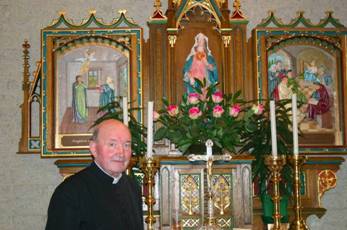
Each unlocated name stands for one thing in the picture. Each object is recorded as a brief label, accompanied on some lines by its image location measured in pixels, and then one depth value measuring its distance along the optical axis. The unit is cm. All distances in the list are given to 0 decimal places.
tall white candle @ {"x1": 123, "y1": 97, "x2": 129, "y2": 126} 335
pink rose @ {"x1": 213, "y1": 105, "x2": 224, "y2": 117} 339
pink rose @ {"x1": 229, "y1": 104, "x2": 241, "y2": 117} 345
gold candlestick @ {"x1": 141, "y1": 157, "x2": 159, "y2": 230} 317
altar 332
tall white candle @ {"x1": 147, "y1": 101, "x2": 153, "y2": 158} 313
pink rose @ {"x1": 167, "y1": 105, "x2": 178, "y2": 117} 356
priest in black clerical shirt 254
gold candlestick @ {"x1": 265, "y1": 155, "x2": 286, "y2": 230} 337
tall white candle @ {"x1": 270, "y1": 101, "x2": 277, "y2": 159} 338
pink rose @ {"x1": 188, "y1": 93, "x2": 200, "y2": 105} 351
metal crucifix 305
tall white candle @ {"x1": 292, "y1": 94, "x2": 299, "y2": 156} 342
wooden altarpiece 479
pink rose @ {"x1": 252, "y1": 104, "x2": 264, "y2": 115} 373
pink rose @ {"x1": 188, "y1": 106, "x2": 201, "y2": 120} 341
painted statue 486
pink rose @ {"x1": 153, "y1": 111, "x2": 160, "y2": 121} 367
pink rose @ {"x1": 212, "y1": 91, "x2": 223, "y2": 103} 351
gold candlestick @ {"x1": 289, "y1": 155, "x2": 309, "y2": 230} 340
